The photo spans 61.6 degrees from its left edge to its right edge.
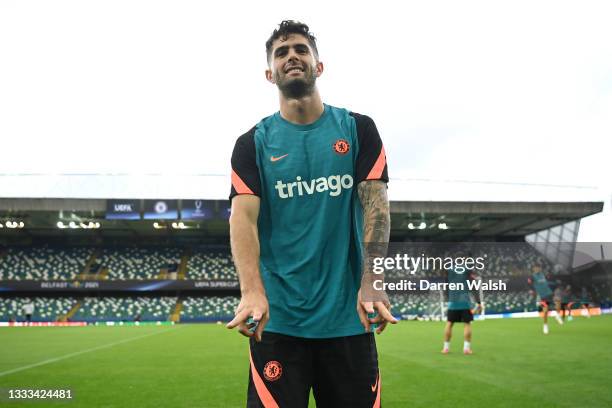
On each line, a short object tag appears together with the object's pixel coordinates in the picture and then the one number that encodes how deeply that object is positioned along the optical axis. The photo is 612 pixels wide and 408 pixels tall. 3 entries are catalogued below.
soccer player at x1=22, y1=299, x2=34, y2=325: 35.94
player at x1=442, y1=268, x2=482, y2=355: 11.79
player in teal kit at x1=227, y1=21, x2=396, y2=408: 2.26
